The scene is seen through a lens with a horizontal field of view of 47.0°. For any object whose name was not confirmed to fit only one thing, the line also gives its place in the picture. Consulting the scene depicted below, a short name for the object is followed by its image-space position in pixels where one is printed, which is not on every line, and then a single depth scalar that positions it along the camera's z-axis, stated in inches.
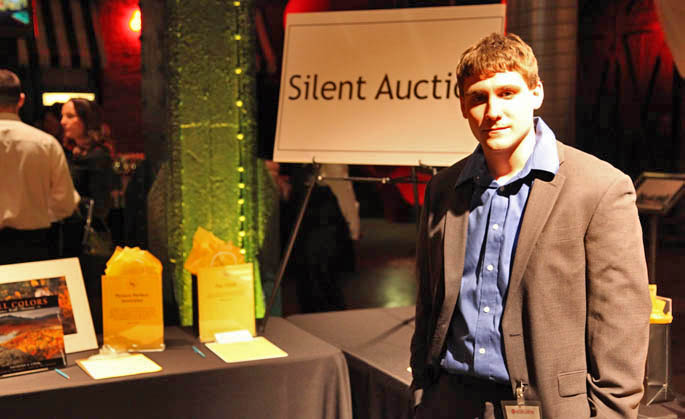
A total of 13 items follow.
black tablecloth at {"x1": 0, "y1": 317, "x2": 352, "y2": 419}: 87.8
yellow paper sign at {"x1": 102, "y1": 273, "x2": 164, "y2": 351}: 101.8
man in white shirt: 117.3
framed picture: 95.5
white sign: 108.1
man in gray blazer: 60.3
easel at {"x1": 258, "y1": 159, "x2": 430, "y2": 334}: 111.5
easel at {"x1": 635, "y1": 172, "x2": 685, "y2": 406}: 85.9
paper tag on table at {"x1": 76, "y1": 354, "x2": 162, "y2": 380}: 92.7
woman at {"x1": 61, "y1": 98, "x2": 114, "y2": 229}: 126.6
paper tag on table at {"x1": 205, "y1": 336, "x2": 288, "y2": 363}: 99.3
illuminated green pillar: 120.1
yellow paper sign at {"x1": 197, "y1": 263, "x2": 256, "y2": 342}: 107.4
